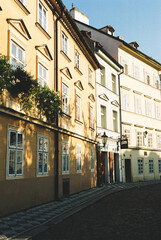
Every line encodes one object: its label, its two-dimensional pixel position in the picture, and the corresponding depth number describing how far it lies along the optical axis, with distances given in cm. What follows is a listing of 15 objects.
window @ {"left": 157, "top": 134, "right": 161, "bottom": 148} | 3313
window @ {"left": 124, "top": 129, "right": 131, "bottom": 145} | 2747
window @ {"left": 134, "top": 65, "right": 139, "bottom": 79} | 3045
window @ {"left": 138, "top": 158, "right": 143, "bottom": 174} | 2852
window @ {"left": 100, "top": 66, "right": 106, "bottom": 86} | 2450
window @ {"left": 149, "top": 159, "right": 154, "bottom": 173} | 3057
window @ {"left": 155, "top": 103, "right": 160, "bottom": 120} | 3375
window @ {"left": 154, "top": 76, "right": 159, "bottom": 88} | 3446
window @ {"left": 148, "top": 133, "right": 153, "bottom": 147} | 3128
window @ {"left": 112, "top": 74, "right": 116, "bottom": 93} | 2658
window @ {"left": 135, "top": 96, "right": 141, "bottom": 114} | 2979
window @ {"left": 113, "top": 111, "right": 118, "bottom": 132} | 2588
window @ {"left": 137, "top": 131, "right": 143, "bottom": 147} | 2919
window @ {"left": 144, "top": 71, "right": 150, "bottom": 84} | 3231
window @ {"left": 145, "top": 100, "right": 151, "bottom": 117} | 3164
